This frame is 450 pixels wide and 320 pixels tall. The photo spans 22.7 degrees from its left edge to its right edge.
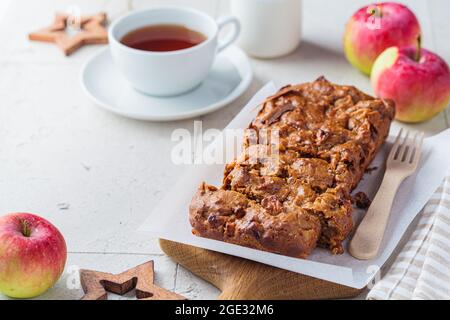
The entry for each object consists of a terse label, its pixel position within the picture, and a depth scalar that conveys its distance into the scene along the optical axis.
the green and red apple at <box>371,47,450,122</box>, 1.03
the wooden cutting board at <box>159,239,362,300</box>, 0.84
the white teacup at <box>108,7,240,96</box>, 1.03
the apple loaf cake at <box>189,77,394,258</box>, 0.85
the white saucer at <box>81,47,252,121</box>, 1.04
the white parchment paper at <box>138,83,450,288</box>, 0.85
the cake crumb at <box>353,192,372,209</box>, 0.91
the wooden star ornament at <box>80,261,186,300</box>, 0.85
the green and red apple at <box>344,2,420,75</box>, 1.10
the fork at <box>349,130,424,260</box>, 0.86
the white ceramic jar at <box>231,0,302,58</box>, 1.11
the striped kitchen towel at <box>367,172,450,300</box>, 0.83
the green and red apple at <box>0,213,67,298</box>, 0.84
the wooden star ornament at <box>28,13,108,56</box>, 1.17
